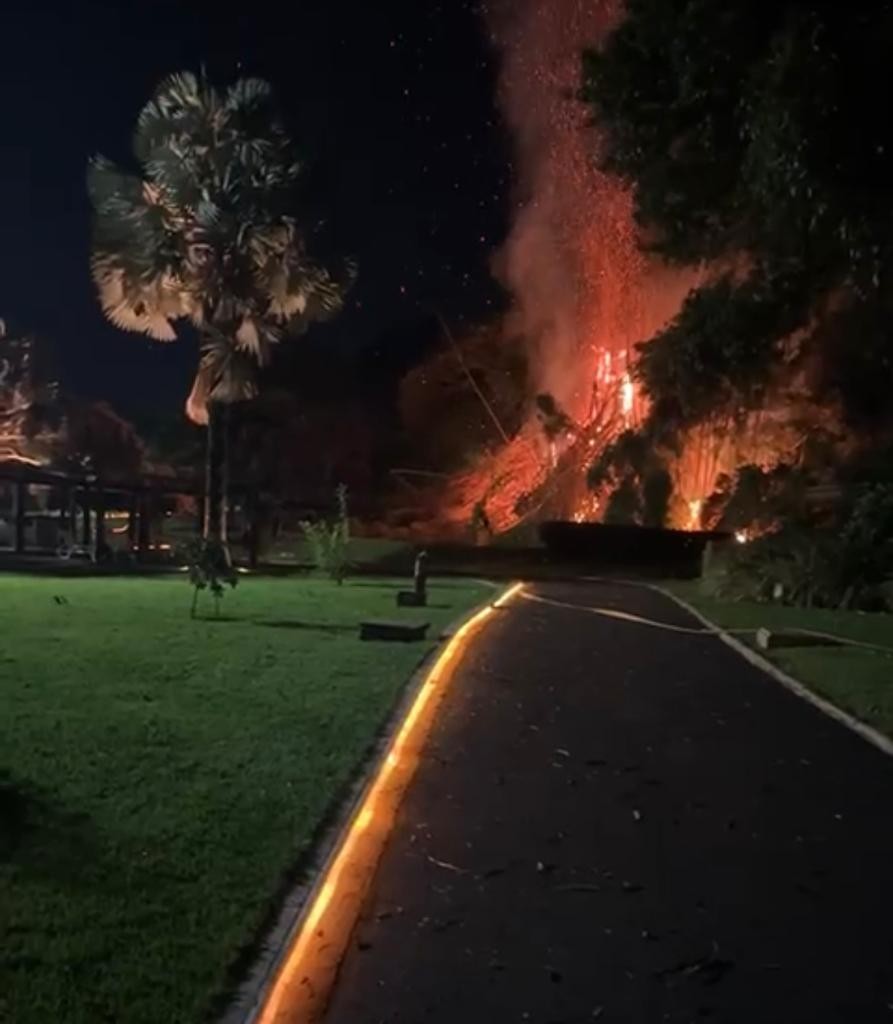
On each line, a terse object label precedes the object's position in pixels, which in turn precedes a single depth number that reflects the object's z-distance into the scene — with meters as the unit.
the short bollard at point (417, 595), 20.20
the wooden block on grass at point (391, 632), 14.81
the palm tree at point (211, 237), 31.16
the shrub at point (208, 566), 17.55
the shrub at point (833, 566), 21.95
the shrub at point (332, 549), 26.30
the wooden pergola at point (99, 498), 34.34
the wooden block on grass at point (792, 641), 15.09
